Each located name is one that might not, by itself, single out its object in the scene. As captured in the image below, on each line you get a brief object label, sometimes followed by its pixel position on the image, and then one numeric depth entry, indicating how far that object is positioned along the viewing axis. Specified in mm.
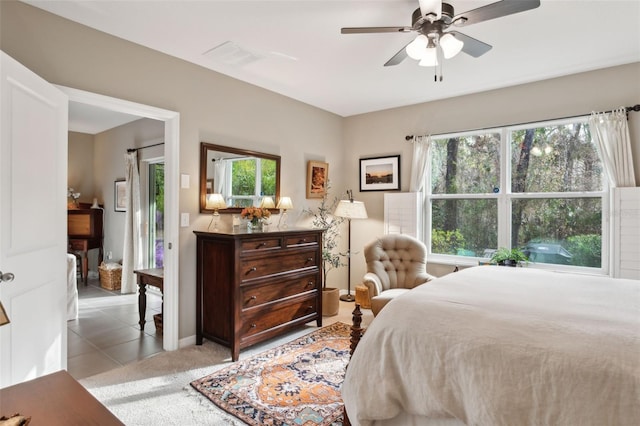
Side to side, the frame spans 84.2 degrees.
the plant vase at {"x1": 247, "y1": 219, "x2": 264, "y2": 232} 3479
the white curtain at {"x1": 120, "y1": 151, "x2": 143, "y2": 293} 5371
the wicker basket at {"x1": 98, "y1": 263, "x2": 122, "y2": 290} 5484
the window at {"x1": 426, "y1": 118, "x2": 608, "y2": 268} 3600
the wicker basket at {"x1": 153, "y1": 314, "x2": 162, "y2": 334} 3658
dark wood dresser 3043
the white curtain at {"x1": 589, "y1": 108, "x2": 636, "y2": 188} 3262
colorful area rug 2227
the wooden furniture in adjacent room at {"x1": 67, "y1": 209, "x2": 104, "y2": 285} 5832
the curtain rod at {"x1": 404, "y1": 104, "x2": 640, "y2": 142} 3235
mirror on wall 3475
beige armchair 3760
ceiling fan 1956
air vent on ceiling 3043
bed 1199
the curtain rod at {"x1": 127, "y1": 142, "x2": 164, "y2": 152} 5090
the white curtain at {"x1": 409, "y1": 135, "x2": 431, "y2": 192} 4516
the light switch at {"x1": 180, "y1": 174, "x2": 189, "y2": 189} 3280
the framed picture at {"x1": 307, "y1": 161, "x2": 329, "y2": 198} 4684
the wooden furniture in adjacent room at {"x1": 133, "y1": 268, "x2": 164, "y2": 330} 3469
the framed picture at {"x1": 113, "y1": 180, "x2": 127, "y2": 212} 5836
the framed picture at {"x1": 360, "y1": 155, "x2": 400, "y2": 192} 4805
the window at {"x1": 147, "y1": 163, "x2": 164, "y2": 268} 5531
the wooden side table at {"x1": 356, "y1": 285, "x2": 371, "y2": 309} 4336
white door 1906
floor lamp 4551
